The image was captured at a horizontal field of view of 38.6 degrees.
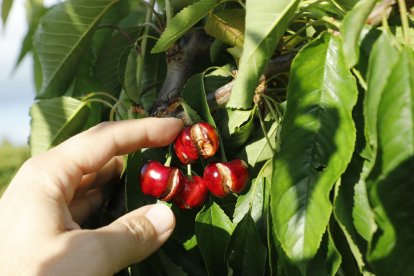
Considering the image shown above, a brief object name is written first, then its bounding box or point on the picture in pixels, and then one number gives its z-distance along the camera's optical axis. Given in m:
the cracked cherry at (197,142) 0.32
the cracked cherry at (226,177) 0.31
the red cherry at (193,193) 0.32
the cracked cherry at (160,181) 0.32
